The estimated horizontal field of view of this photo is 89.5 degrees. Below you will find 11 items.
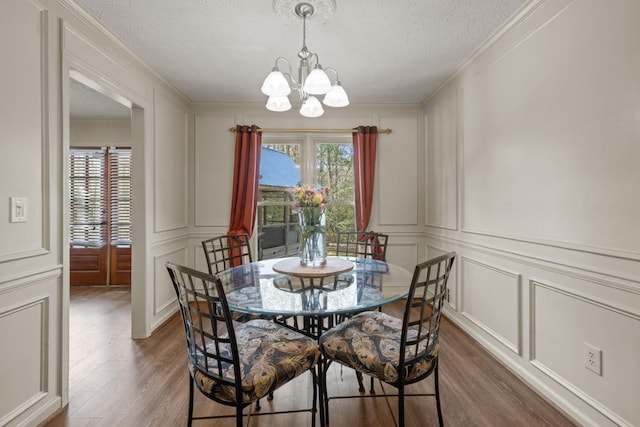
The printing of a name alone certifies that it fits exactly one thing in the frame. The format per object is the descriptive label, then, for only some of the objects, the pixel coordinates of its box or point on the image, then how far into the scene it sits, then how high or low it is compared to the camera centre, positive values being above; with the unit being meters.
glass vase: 2.25 -0.15
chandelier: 1.82 +0.77
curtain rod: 3.95 +1.03
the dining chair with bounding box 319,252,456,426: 1.47 -0.66
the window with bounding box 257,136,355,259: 4.14 +0.53
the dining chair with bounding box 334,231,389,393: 2.09 -0.39
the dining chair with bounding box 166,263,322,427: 1.31 -0.67
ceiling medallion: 1.93 +1.26
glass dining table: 1.55 -0.43
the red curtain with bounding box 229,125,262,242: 3.87 +0.43
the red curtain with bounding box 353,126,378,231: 3.93 +0.62
